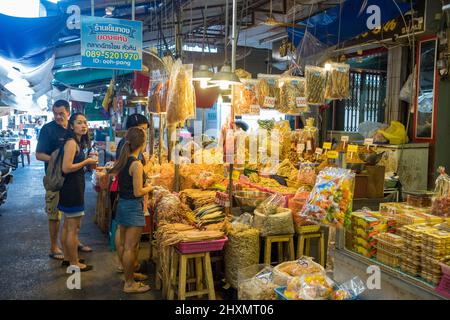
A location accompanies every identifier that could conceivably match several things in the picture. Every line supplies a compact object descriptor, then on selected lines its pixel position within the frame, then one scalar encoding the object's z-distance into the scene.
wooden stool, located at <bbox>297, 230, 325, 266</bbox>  4.34
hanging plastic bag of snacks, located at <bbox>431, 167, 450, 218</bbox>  3.01
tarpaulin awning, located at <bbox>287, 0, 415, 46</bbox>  5.46
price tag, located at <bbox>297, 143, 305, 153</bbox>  6.43
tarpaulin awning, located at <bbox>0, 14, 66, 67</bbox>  6.90
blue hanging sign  6.29
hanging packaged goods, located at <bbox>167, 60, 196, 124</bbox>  4.97
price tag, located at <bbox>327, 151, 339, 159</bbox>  4.37
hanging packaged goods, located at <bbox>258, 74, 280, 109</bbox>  5.80
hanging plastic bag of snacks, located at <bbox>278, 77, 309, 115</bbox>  5.74
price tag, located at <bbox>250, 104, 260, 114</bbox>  5.87
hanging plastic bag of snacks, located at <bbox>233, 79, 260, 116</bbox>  5.86
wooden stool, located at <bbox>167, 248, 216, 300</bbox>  3.78
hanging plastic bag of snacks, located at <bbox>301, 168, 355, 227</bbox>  2.89
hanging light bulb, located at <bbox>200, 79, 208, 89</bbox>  5.13
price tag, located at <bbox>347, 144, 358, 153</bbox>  4.30
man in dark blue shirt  5.34
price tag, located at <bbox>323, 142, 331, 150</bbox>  5.65
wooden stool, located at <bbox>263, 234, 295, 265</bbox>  4.12
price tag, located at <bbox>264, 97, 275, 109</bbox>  5.78
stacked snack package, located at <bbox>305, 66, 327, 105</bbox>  5.46
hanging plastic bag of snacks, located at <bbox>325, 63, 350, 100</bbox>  5.37
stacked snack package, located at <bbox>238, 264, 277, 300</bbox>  2.85
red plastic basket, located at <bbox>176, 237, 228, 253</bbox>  3.73
